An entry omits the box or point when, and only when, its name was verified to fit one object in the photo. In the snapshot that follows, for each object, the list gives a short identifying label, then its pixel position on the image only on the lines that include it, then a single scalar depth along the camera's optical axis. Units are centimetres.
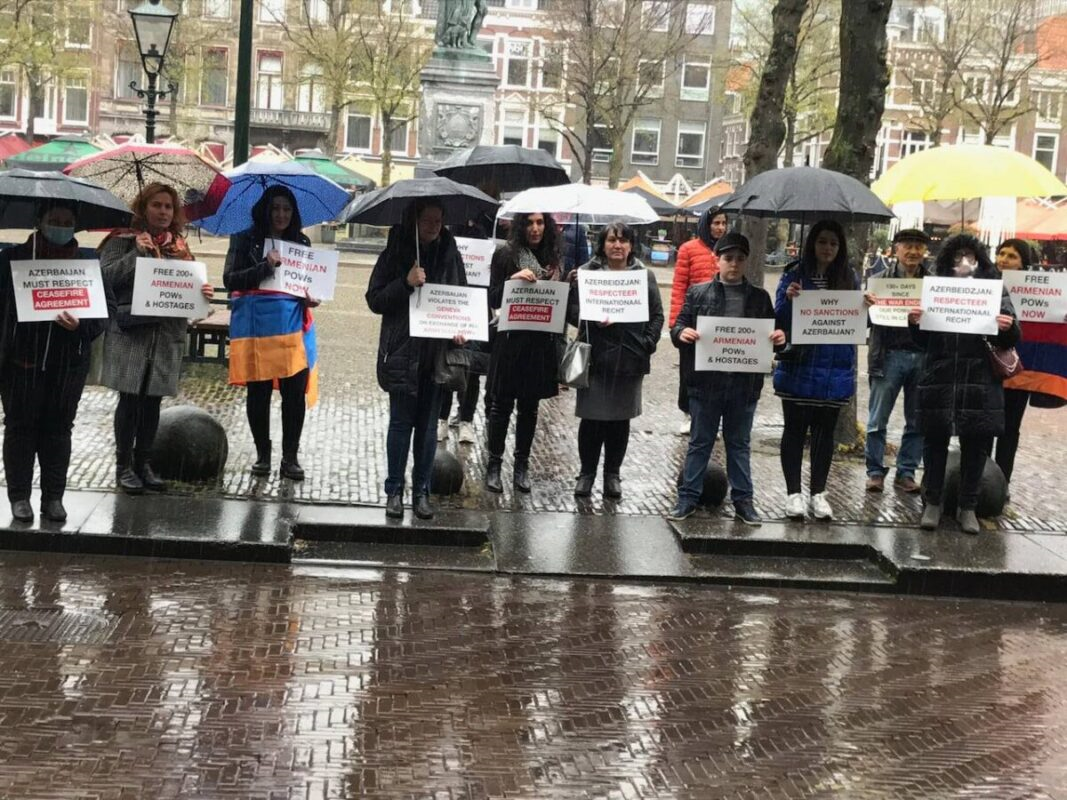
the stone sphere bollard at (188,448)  973
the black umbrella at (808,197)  895
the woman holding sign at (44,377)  838
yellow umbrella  927
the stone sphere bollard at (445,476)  995
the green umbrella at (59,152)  2084
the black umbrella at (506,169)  1166
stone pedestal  2697
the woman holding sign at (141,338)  923
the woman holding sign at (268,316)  959
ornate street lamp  1719
